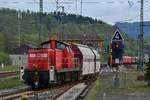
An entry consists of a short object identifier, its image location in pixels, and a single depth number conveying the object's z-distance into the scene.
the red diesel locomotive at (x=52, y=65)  37.16
